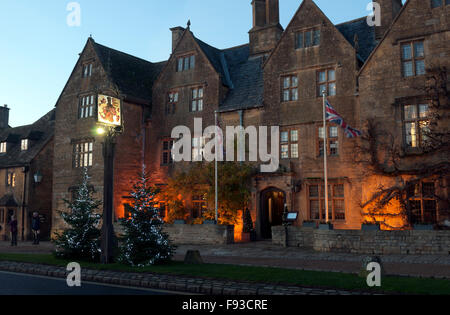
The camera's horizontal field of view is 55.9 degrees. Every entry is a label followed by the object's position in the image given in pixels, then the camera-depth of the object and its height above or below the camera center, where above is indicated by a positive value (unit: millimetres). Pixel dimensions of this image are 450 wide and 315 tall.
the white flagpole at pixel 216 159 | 22406 +1790
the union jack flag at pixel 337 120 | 19391 +3628
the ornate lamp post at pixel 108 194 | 14405 +229
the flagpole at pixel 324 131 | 19031 +3326
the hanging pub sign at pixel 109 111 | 14922 +3219
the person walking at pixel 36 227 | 25938 -1585
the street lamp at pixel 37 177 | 30703 +1754
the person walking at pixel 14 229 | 25422 -1663
